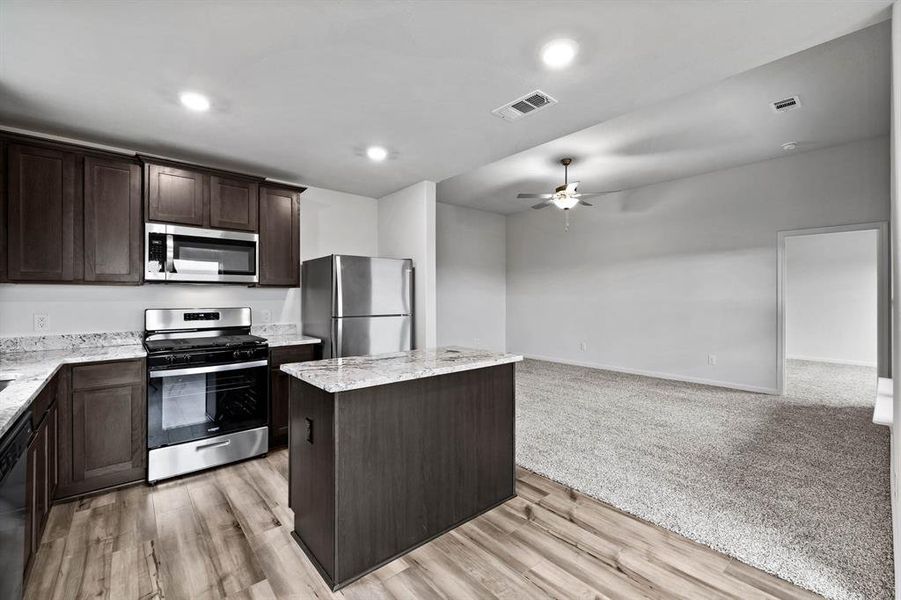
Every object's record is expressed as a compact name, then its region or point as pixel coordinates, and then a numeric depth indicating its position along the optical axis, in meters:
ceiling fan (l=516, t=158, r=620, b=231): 4.63
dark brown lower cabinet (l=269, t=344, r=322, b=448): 3.29
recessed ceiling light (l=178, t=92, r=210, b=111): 2.47
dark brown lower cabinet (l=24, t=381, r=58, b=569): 1.74
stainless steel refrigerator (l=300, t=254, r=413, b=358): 3.65
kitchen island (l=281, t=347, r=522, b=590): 1.77
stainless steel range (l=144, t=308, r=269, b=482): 2.74
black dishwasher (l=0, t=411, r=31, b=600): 1.28
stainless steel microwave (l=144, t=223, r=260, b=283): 3.08
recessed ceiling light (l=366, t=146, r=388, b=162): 3.38
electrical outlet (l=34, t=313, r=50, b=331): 2.96
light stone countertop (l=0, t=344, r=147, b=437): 1.51
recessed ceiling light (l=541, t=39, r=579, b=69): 2.02
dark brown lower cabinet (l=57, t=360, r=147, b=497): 2.48
